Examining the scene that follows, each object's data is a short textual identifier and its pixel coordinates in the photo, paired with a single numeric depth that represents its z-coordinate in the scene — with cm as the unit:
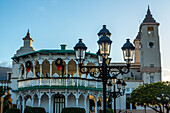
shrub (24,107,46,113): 2608
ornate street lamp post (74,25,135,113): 1115
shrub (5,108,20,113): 2795
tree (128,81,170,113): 3499
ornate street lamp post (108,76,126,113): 2145
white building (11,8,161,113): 2706
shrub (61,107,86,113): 2533
